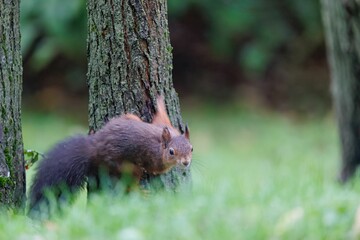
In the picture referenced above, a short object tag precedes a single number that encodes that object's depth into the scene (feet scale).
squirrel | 37.93
